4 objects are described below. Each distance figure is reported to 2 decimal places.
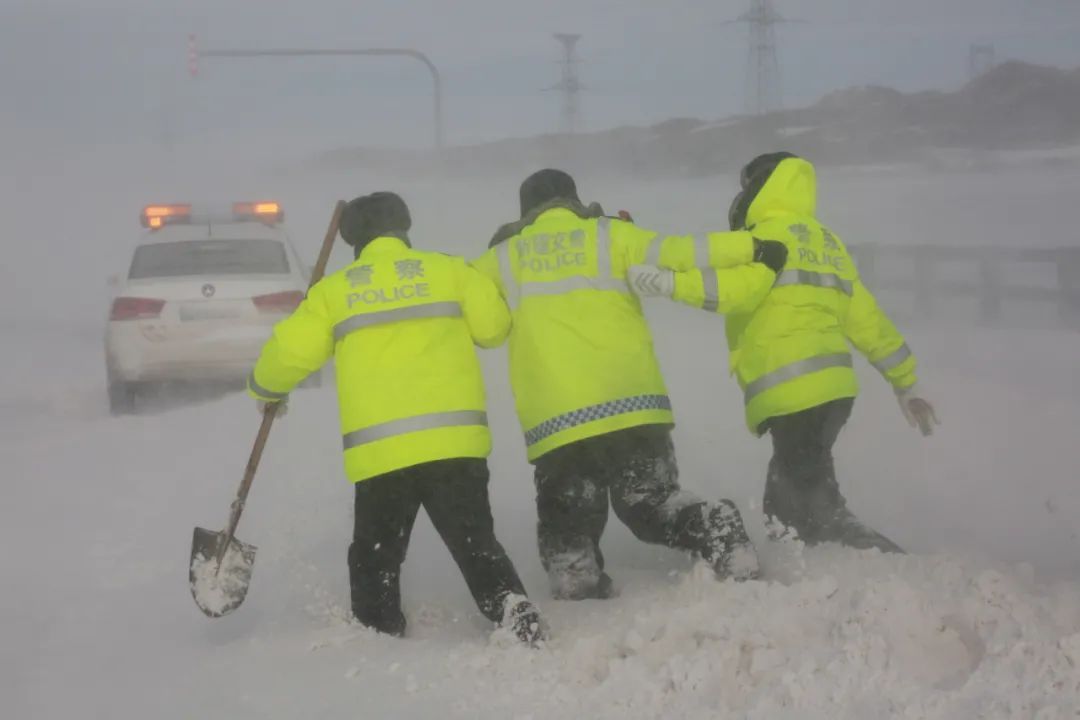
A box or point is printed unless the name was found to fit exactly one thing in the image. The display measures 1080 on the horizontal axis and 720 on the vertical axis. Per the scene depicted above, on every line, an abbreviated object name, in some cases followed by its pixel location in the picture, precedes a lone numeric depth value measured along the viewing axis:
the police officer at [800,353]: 8.90
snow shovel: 8.40
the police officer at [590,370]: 8.48
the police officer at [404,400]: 7.96
